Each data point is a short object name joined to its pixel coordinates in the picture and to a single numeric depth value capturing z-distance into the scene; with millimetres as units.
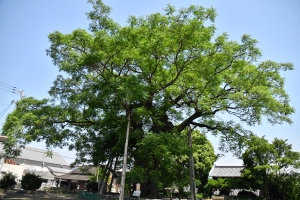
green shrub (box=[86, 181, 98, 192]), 26875
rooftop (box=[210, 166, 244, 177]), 32234
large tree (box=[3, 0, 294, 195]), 12547
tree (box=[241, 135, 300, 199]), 21141
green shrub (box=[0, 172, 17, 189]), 20125
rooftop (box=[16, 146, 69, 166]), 42678
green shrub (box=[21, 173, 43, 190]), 21609
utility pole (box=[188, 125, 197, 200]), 12508
